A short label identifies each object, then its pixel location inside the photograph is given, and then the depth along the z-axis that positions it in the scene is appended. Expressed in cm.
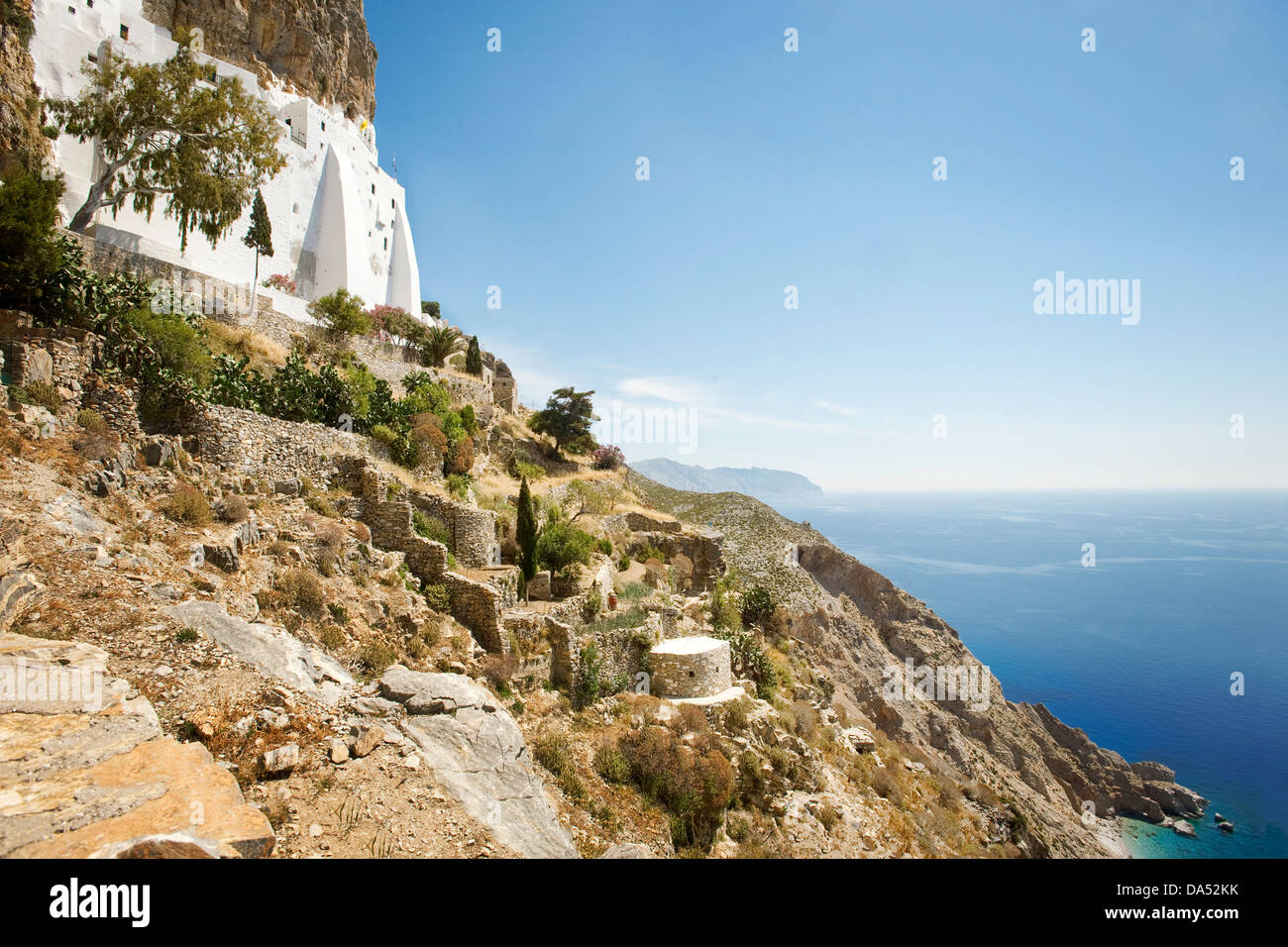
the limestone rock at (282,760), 512
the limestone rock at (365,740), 582
